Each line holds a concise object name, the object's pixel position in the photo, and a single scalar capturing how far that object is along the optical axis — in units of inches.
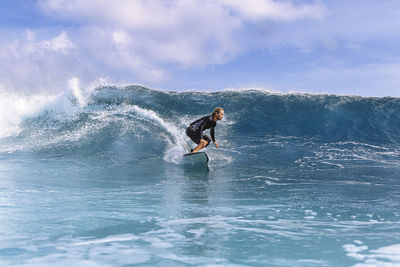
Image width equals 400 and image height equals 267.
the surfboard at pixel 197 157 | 404.2
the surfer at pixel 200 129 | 397.4
